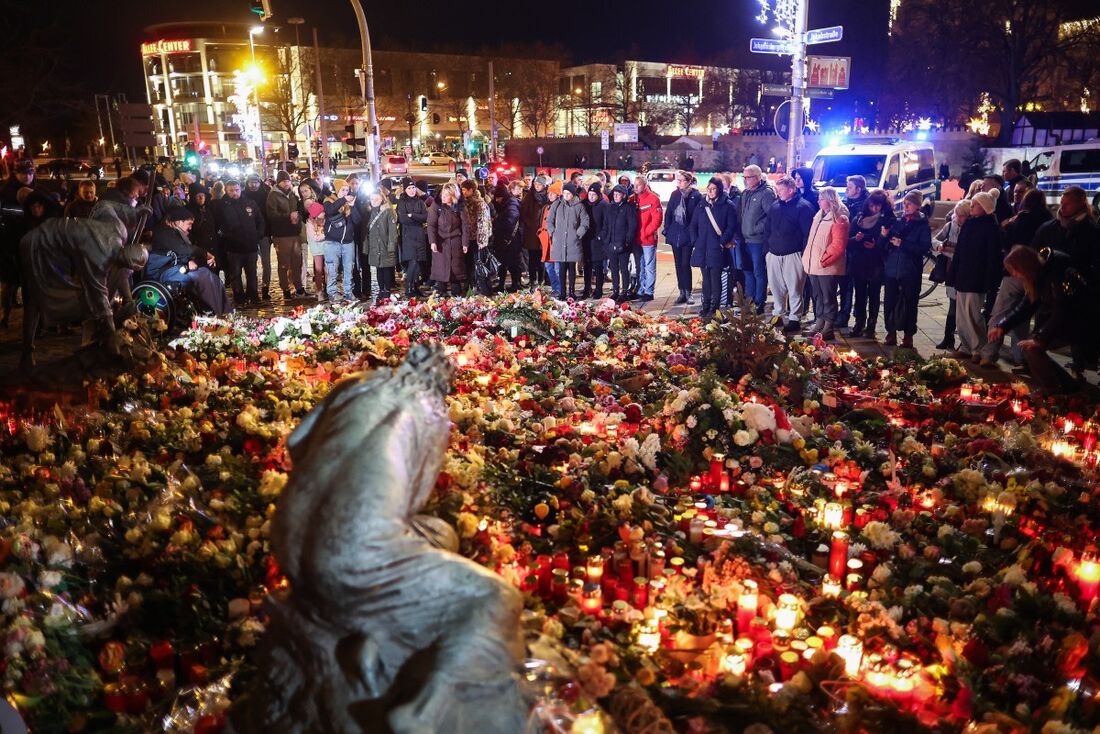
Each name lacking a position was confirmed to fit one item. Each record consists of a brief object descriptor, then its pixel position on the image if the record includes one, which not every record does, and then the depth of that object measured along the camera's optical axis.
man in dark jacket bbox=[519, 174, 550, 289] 13.78
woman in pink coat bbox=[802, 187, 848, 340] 10.13
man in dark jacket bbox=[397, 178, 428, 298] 12.93
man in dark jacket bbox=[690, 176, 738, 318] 11.53
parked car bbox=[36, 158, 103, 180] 44.38
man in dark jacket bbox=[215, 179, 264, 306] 12.42
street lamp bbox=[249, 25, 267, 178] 31.68
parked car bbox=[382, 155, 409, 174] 32.72
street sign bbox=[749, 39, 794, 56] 15.47
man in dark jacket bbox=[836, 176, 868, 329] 10.67
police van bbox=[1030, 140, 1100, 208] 20.84
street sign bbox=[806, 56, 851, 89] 17.28
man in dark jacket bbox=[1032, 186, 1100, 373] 7.33
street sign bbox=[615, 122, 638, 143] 35.91
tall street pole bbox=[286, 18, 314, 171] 64.67
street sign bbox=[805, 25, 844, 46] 15.37
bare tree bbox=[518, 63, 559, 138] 72.62
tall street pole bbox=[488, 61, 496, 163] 54.64
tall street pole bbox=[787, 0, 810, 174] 16.48
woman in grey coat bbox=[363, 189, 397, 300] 12.80
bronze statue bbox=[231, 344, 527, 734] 1.98
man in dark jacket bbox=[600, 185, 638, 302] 12.52
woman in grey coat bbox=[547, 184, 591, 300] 12.70
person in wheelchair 9.87
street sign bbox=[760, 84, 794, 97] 16.13
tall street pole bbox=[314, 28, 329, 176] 36.44
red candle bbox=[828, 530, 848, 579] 4.33
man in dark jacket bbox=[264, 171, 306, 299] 13.07
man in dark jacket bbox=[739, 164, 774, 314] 11.21
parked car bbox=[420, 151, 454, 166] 59.50
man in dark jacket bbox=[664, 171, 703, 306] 12.09
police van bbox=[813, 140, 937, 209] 18.48
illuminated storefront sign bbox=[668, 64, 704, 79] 72.81
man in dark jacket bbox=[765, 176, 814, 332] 10.80
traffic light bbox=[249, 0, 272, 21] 17.81
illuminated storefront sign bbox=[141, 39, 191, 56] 81.62
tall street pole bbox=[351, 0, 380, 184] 18.47
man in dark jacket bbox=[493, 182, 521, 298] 13.33
